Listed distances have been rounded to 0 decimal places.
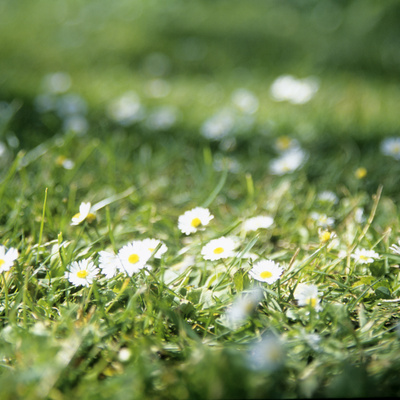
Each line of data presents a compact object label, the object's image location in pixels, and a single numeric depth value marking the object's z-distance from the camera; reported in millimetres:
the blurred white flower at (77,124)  1295
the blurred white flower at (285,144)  1267
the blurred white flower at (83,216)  1107
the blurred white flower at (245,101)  1441
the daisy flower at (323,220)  1138
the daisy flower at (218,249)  1088
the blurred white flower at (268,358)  1008
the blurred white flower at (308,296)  1057
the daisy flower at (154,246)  1089
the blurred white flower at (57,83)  1579
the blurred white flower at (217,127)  1300
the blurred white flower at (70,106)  1353
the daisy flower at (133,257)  1074
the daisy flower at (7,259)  1072
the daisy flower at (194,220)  1113
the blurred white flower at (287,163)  1221
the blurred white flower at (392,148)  1219
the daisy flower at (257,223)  1131
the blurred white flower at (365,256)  1087
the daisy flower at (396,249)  1080
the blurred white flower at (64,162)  1179
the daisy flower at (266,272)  1071
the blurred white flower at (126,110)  1344
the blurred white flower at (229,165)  1243
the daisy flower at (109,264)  1078
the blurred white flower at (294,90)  1468
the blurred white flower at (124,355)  1026
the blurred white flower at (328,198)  1168
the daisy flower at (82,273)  1073
